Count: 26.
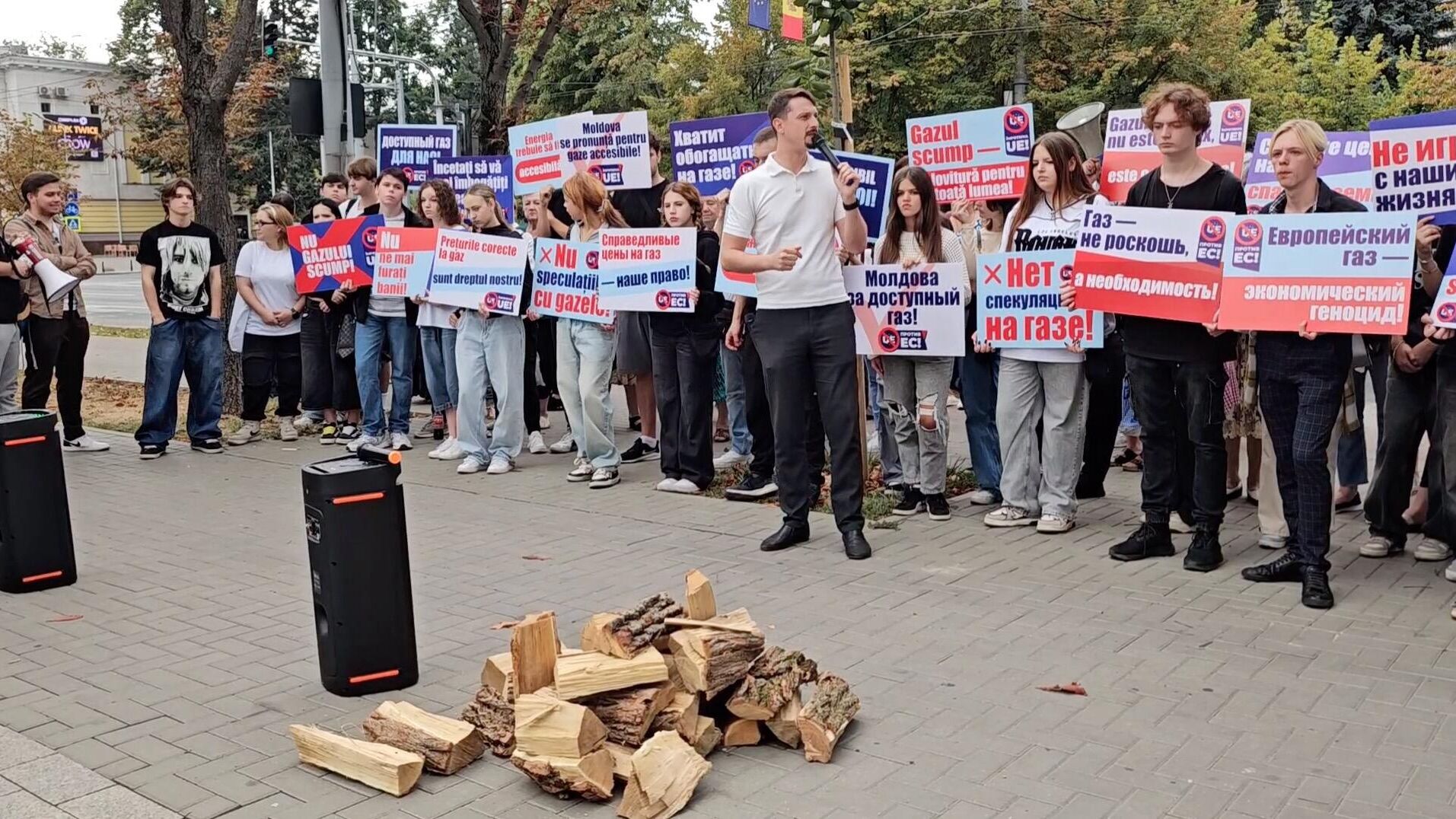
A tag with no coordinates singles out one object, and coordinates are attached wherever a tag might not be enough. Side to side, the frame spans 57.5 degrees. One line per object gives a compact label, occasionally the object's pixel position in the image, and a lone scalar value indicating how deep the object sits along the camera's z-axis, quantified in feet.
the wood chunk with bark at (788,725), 14.73
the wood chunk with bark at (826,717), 14.37
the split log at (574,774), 13.38
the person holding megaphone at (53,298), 34.96
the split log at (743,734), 14.93
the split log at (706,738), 14.51
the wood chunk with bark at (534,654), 14.67
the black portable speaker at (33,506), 22.53
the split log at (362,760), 13.98
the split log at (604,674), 14.06
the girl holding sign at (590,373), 31.04
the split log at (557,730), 13.51
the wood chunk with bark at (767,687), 14.61
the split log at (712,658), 14.44
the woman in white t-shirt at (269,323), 38.24
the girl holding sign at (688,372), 30.04
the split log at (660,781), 13.10
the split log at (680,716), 14.29
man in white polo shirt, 23.26
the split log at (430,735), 14.35
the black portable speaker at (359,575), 16.74
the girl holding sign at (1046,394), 24.75
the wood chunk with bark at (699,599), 15.67
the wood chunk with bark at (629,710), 13.99
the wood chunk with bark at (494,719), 14.82
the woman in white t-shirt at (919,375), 26.14
